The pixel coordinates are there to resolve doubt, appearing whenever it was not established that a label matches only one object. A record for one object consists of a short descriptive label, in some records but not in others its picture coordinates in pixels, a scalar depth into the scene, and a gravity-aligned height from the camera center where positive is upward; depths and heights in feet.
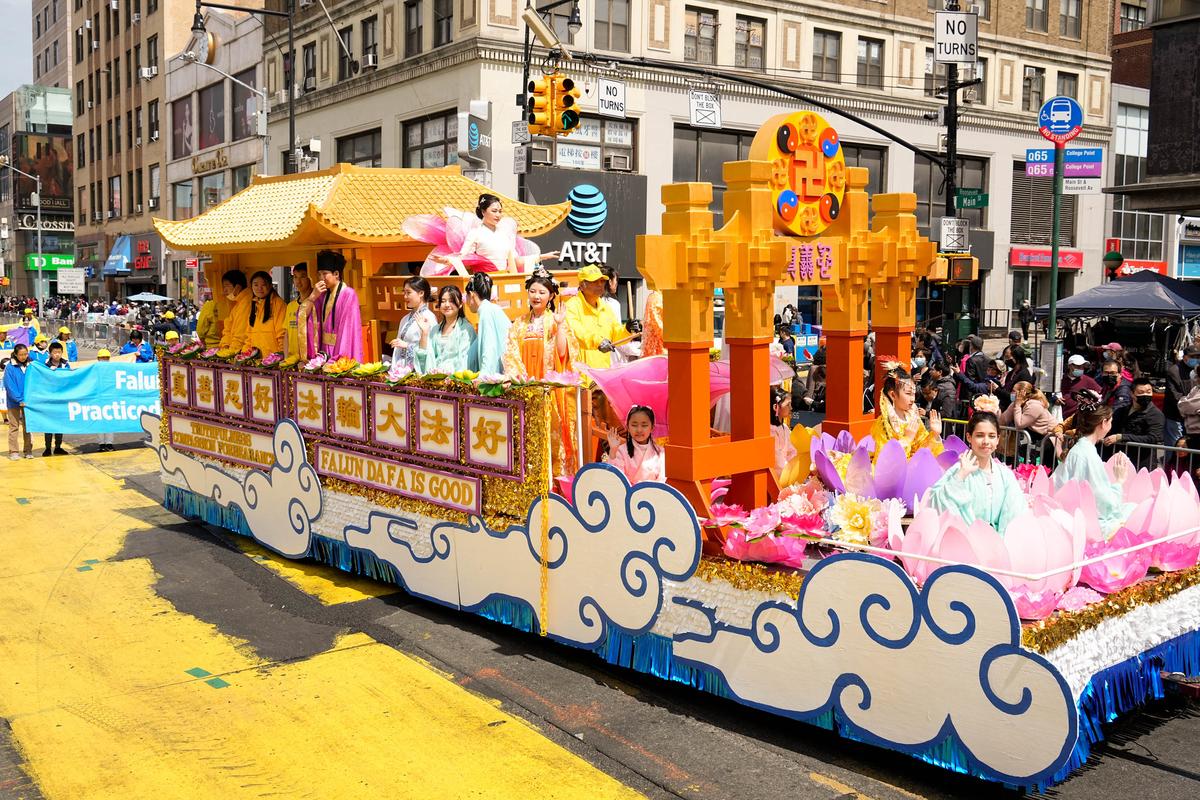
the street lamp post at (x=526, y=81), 56.54 +11.88
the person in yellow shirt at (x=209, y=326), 36.68 -0.83
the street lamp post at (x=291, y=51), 85.25 +20.56
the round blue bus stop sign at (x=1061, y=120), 44.06 +7.85
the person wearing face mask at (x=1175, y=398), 35.47 -3.24
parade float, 17.12 -4.31
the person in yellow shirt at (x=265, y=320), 34.09 -0.56
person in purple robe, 29.99 -0.38
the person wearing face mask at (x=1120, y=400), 34.32 -2.88
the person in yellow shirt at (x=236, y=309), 34.86 -0.23
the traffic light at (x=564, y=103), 52.01 +9.87
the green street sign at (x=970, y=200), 63.98 +6.64
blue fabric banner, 52.34 -4.89
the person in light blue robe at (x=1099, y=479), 21.20 -3.42
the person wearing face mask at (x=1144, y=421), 31.94 -3.29
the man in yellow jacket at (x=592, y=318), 31.12 -0.35
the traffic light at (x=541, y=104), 51.88 +9.77
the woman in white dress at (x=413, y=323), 27.04 -0.48
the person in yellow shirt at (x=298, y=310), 30.89 -0.21
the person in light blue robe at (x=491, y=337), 25.44 -0.76
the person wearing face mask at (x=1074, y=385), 40.11 -2.83
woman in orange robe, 24.82 -0.86
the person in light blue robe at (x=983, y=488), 19.35 -3.22
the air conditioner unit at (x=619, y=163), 97.19 +12.97
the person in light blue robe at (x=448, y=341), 26.26 -0.90
